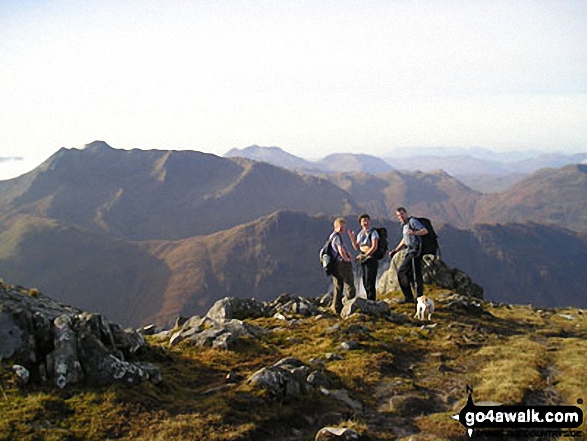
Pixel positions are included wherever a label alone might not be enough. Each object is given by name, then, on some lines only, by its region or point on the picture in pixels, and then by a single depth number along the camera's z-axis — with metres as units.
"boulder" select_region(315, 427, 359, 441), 10.39
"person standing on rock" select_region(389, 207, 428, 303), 22.80
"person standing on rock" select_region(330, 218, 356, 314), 22.00
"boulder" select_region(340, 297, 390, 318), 22.25
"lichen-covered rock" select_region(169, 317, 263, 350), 18.23
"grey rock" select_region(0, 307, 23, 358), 12.52
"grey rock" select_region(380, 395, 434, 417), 12.61
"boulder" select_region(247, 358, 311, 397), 12.76
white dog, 21.77
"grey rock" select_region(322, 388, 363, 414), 12.72
